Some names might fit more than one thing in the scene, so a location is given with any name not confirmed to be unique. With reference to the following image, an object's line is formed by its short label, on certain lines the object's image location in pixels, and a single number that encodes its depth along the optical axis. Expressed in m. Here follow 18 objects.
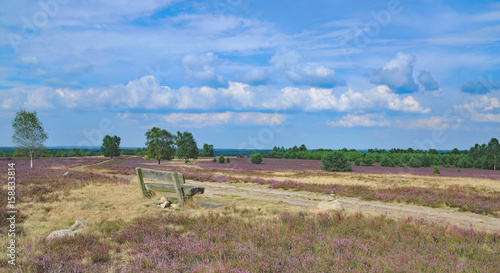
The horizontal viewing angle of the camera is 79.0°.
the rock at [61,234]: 7.82
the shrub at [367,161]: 67.56
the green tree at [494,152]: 63.96
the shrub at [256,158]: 64.12
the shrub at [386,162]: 63.93
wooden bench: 12.42
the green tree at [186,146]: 69.75
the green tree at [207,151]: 112.41
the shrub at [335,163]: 47.50
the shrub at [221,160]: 66.31
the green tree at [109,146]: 85.06
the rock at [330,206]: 12.55
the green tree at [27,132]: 45.47
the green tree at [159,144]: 63.00
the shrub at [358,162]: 67.36
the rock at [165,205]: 12.24
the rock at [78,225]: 8.82
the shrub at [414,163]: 63.52
